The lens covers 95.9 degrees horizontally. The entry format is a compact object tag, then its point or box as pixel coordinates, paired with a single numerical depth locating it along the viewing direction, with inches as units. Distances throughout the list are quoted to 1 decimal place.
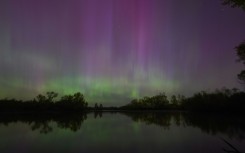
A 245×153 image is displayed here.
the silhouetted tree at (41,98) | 2141.0
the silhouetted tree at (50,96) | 2197.1
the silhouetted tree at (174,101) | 2957.3
